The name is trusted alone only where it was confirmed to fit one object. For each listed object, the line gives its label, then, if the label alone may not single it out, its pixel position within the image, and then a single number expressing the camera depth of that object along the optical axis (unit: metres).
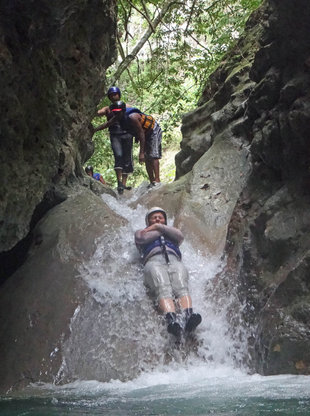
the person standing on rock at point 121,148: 10.91
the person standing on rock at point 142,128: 10.41
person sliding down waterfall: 5.80
